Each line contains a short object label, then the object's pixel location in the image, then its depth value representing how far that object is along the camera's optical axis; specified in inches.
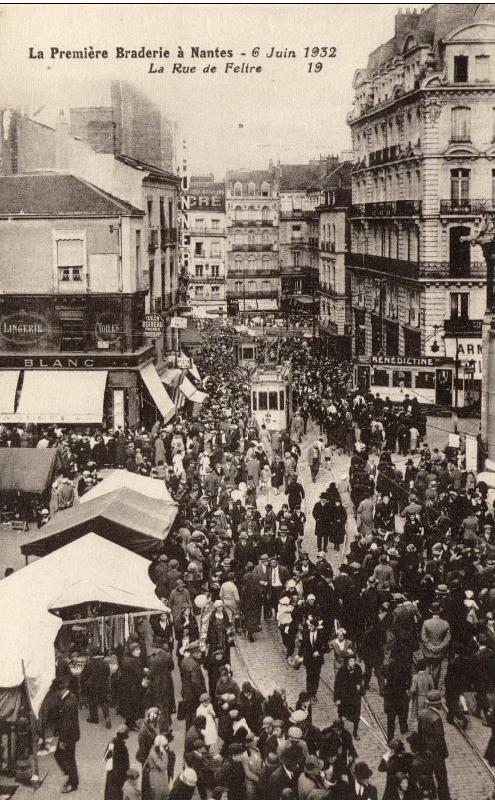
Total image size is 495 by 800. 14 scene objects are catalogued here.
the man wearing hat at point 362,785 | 375.6
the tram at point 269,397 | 1266.0
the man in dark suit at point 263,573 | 650.8
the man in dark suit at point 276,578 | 655.1
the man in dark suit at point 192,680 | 504.1
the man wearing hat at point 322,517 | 807.1
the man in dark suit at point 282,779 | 394.6
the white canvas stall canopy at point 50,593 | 471.5
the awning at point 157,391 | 1343.5
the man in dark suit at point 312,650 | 539.2
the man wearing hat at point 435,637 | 520.1
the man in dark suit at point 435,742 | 426.3
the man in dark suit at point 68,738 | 452.8
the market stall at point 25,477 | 880.3
